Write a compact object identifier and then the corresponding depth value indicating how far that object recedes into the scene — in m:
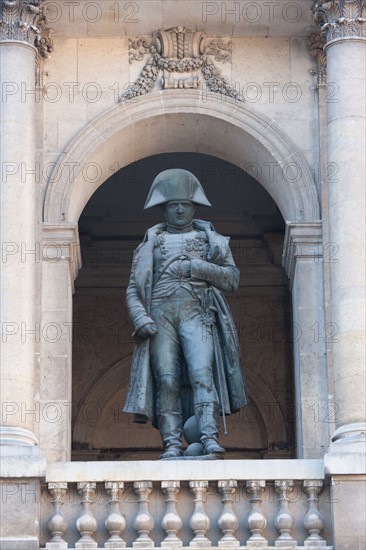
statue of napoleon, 22.17
